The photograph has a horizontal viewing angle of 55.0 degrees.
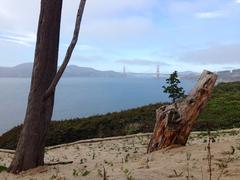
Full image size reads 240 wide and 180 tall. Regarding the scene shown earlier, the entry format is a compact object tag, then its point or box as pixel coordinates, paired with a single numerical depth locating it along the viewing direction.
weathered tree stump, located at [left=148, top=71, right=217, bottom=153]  5.60
